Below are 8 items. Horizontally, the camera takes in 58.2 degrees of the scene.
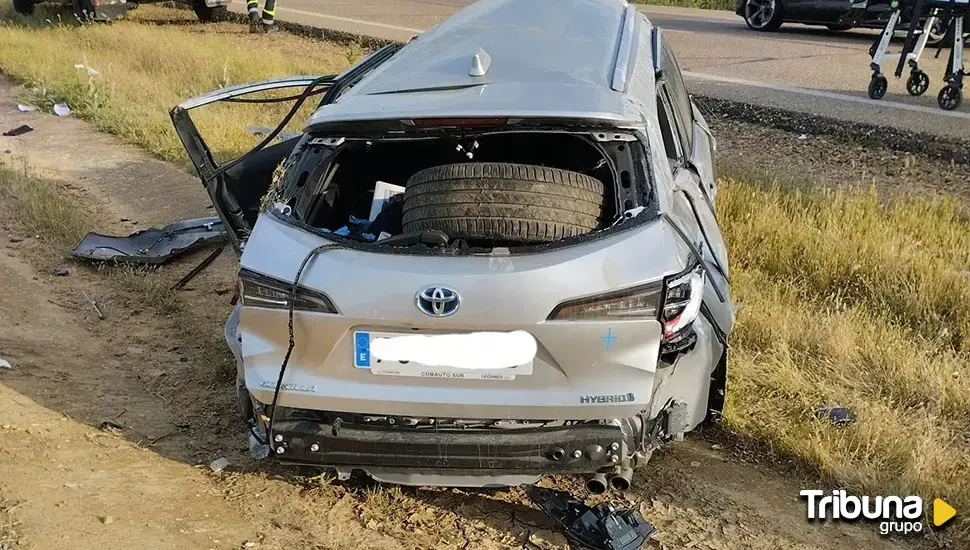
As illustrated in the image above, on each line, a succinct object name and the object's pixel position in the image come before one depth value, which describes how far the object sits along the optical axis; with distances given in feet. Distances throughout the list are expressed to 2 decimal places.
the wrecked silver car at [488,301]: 8.53
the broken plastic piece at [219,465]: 11.34
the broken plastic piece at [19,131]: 29.07
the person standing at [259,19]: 47.03
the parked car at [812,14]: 36.65
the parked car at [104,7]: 46.73
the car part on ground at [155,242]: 18.31
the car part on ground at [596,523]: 9.34
